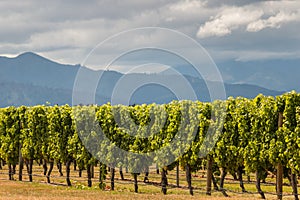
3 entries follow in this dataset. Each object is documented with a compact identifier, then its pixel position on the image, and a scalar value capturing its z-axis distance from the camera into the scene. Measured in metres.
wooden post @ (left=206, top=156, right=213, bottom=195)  30.22
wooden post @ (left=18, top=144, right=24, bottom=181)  41.66
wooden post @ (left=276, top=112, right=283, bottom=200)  26.27
